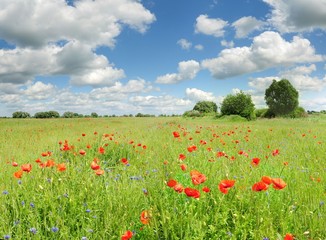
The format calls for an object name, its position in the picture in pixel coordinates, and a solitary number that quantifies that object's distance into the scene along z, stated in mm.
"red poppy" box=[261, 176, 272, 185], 2656
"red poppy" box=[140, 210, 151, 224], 2705
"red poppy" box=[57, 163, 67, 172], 3675
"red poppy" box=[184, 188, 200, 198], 2543
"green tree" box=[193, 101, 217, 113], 87562
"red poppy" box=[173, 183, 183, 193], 2707
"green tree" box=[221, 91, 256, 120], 42312
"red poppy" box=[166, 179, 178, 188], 2799
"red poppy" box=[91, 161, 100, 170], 3565
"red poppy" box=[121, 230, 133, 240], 2346
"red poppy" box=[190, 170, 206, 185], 2850
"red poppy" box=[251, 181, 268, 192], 2641
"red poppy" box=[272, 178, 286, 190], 2623
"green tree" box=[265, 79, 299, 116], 47812
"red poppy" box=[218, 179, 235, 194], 2695
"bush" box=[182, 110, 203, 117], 54206
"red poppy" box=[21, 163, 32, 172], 3652
